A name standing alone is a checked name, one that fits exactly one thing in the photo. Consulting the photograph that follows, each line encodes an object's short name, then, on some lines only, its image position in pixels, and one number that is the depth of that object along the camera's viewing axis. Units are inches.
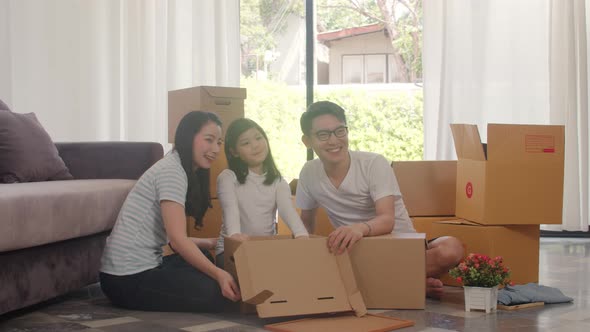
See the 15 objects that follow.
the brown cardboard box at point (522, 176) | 117.2
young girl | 107.0
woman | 99.3
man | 107.8
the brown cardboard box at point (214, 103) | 139.2
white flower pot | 100.5
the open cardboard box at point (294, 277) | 92.9
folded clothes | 104.0
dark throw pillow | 122.2
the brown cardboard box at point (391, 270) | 100.3
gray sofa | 89.7
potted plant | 100.3
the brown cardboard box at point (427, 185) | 136.6
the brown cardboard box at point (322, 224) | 134.1
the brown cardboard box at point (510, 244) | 116.6
